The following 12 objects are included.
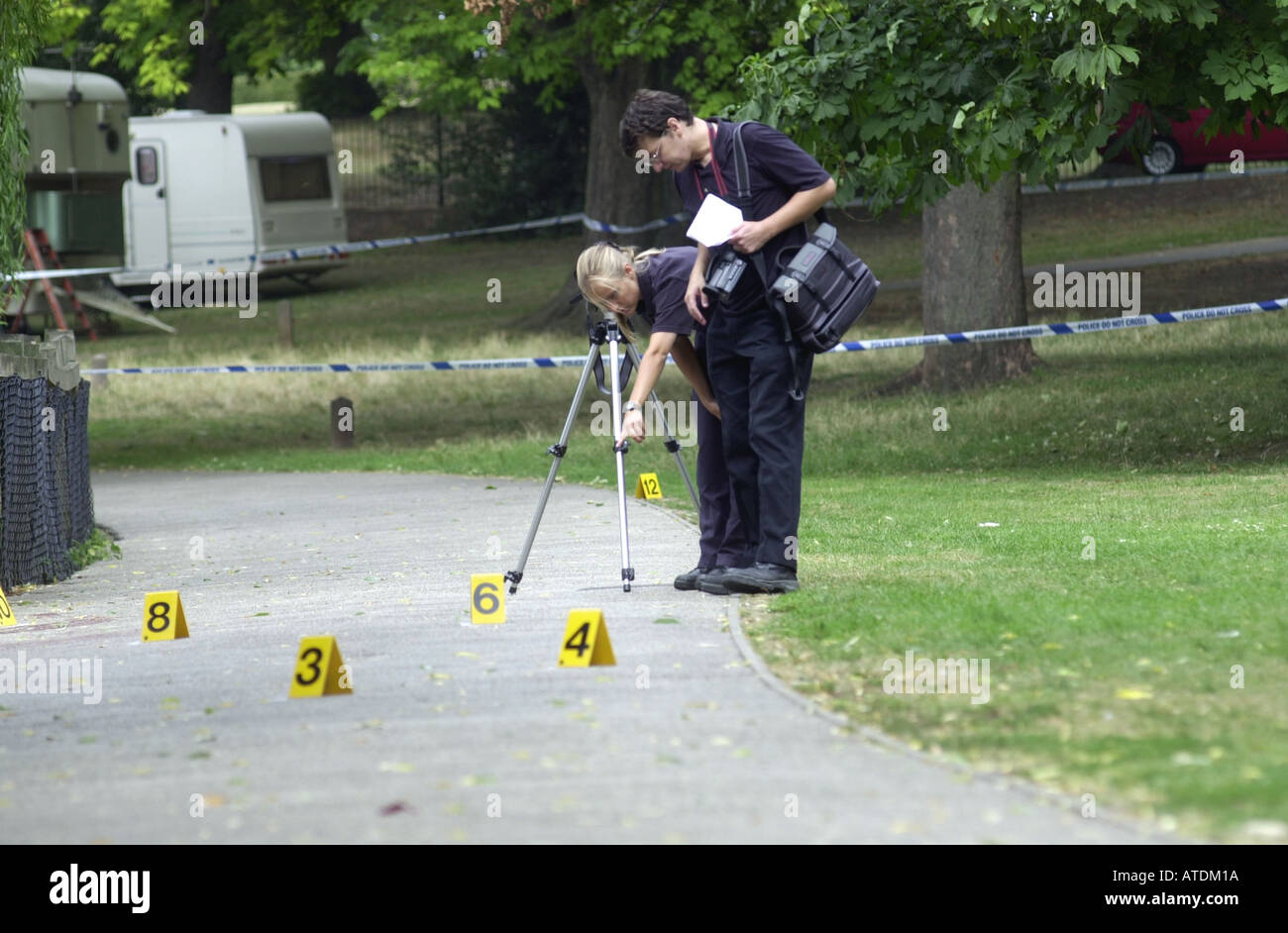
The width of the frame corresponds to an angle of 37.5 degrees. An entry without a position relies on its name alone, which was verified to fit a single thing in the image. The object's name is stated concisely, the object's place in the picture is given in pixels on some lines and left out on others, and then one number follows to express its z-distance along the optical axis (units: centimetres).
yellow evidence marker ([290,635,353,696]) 667
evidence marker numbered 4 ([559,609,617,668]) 682
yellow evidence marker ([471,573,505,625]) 791
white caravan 3388
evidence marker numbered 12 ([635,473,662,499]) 1270
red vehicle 2977
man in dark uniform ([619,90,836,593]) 768
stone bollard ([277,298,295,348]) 2666
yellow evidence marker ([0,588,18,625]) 944
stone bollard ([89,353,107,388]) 2206
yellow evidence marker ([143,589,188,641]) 840
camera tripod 824
